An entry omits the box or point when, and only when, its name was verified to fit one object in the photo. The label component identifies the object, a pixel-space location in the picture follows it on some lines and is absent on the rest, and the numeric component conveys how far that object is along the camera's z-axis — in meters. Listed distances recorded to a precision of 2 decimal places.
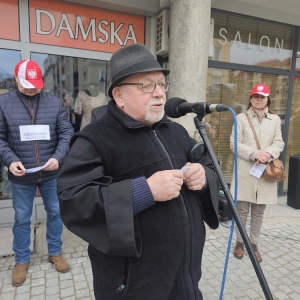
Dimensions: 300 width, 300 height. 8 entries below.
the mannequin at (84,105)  4.39
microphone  1.32
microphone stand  1.12
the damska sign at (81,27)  3.90
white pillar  3.76
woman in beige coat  3.17
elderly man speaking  1.16
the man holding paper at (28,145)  2.58
